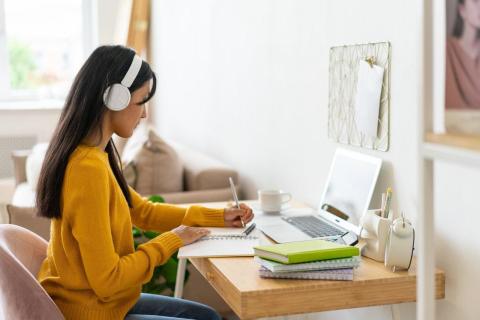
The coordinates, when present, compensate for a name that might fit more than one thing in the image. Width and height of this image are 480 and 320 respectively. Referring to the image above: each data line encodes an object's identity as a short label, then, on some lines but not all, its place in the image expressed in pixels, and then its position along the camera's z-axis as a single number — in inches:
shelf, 34.0
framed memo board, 75.9
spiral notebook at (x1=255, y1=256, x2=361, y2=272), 60.6
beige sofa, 111.3
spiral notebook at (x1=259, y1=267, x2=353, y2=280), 60.9
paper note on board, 77.0
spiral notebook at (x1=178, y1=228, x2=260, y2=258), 67.9
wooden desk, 58.2
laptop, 75.9
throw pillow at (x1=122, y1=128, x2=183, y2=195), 113.2
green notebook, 60.7
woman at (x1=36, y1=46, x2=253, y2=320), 60.3
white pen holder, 66.6
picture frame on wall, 35.2
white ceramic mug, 88.7
